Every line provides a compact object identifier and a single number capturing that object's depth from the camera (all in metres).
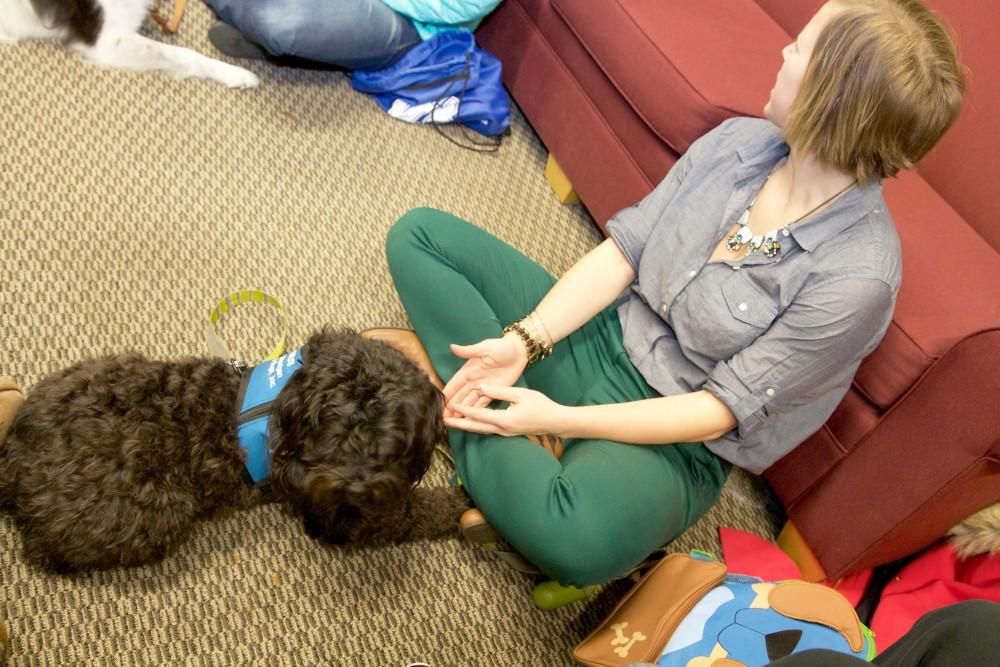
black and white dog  1.85
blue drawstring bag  2.06
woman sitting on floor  1.02
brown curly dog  1.07
